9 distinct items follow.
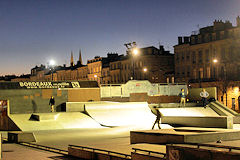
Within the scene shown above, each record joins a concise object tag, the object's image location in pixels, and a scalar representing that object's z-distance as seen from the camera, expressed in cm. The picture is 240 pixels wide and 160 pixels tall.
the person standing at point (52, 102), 3650
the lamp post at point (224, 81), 7256
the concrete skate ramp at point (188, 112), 3669
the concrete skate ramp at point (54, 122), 2996
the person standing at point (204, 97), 3823
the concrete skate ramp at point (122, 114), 3300
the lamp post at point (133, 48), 4112
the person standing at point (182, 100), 3818
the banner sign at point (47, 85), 3744
